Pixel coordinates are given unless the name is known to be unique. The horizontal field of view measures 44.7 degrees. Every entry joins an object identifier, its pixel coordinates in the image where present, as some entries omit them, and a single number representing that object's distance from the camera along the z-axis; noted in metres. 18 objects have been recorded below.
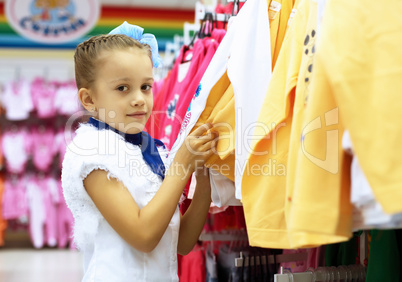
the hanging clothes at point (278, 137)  1.23
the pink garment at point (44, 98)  6.18
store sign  4.89
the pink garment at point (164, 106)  2.48
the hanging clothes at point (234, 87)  1.42
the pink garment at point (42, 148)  6.12
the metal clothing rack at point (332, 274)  1.48
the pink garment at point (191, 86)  1.97
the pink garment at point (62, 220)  6.14
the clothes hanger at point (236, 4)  2.11
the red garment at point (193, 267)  2.38
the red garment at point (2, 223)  6.02
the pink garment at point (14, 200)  6.01
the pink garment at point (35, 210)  6.08
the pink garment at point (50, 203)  6.11
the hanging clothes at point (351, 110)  0.92
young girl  1.39
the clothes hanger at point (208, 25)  2.29
